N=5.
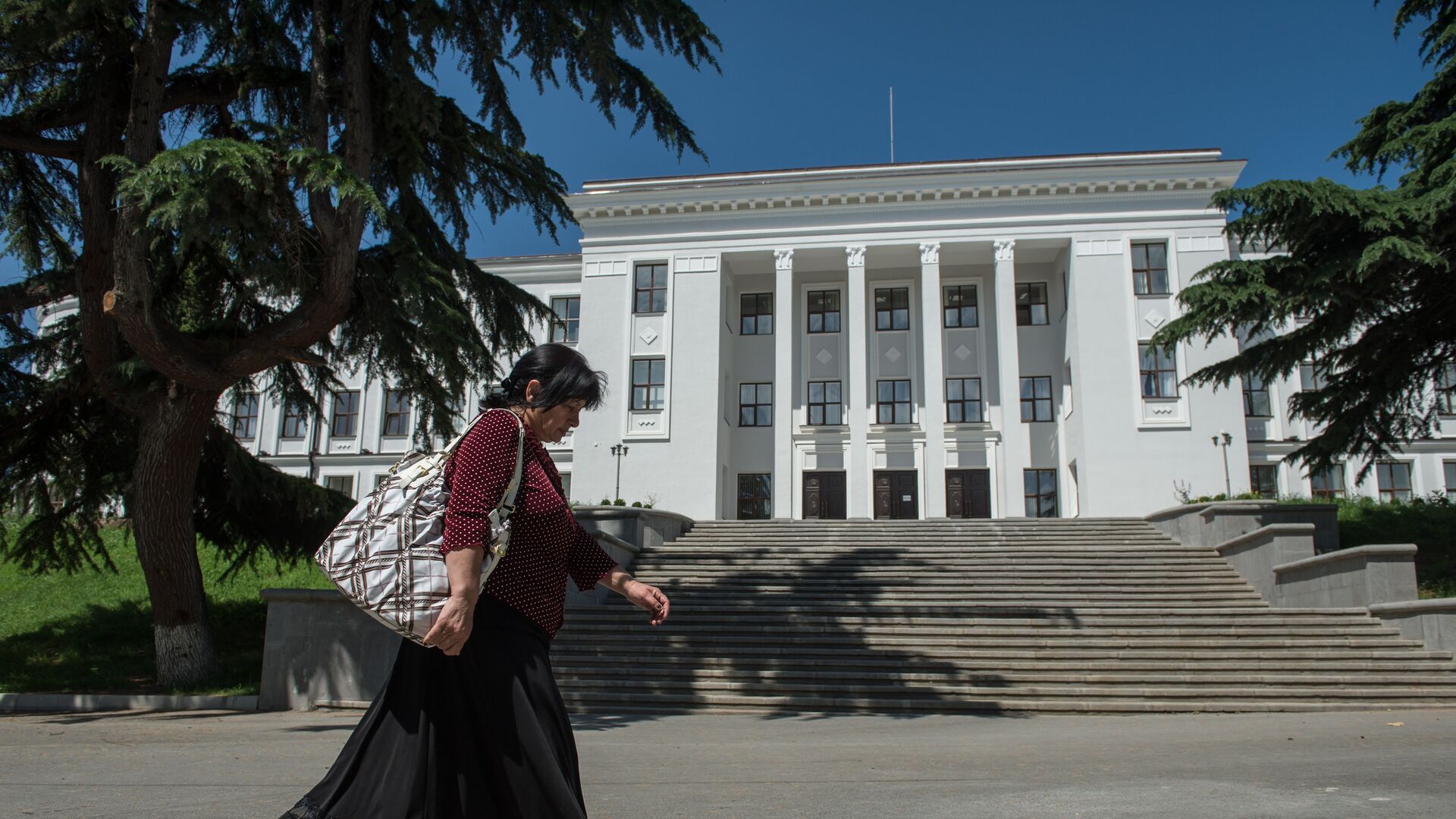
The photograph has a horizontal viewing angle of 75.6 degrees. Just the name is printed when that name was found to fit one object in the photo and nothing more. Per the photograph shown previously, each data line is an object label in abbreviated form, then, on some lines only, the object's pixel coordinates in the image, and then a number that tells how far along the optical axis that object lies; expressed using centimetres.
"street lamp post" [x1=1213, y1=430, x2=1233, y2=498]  2989
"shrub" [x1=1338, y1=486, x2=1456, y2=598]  1476
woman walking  240
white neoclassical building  3117
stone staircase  1105
